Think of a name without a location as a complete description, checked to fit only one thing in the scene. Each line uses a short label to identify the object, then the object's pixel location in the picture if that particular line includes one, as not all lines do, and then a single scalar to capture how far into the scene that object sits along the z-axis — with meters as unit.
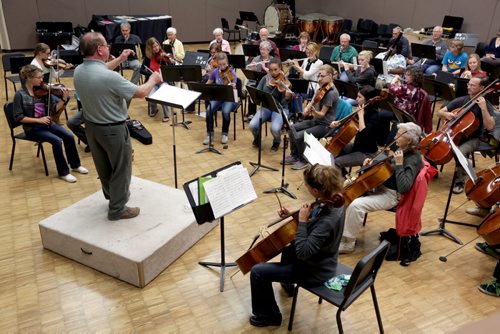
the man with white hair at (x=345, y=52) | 8.41
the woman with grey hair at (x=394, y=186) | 3.88
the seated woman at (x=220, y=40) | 8.95
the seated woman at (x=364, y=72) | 7.05
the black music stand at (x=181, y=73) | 6.78
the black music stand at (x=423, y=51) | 8.80
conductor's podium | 3.76
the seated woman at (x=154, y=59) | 7.70
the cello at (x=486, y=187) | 4.38
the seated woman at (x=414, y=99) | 5.81
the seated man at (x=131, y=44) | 8.33
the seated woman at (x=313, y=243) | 2.87
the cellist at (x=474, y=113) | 5.06
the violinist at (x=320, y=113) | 5.69
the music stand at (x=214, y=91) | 5.88
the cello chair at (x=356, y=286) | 2.69
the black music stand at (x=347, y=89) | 6.12
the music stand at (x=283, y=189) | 5.30
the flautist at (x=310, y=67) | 7.50
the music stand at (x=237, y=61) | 7.93
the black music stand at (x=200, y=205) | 3.32
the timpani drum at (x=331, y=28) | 15.39
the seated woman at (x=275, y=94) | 6.29
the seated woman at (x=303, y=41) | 8.82
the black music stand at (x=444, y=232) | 4.50
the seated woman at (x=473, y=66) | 7.14
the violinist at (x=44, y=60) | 6.52
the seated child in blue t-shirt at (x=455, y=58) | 8.23
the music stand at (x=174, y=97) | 4.74
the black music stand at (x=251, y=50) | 8.95
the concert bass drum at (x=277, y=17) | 14.79
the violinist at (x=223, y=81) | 6.81
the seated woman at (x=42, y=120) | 5.29
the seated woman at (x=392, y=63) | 7.64
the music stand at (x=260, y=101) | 5.32
